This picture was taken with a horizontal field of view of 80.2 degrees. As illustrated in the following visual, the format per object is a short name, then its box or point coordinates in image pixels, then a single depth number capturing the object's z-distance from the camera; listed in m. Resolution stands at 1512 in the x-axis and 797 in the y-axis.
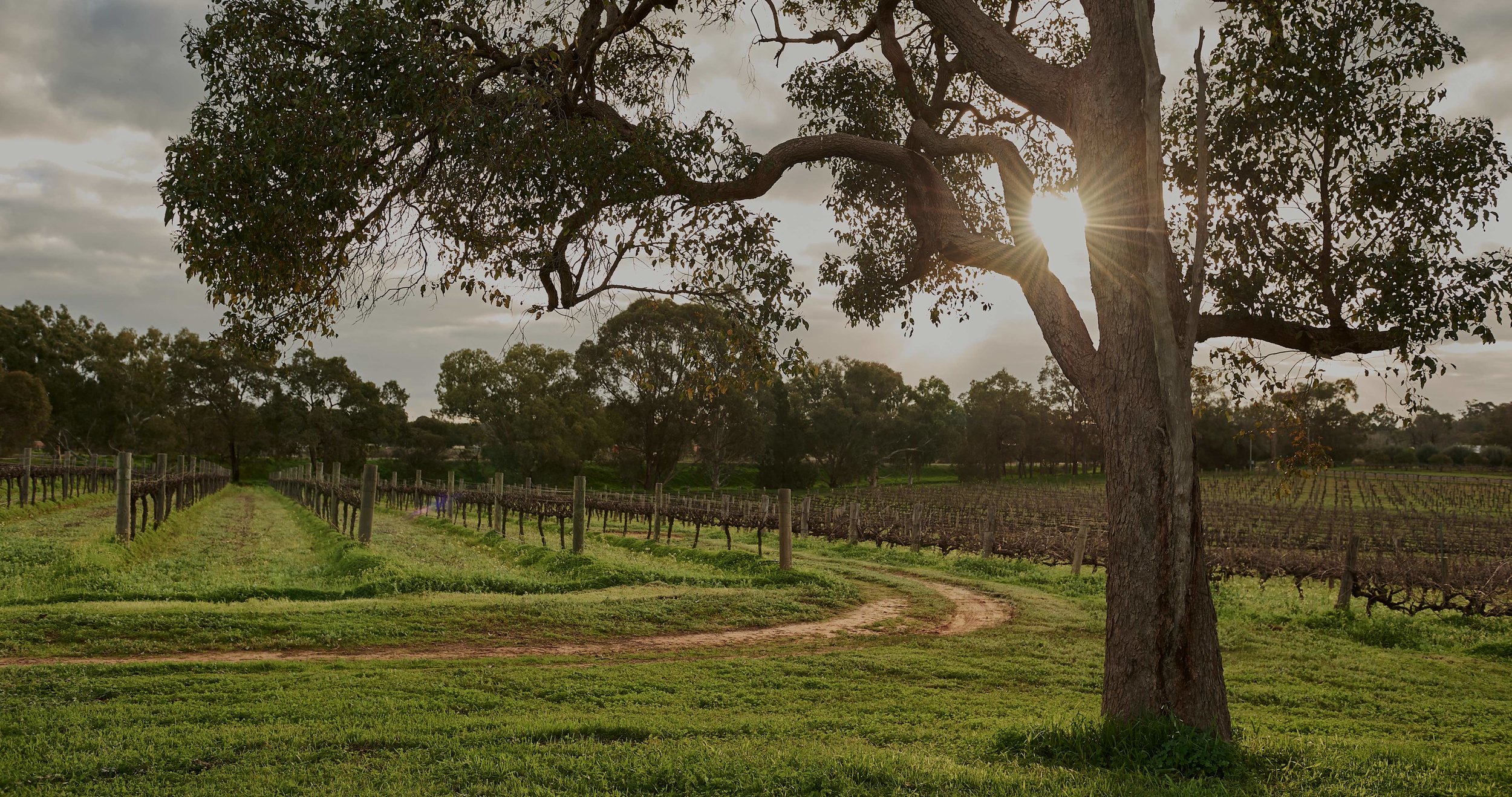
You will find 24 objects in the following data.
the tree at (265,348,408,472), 73.19
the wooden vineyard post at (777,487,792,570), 17.36
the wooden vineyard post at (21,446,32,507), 29.02
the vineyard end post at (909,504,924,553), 27.35
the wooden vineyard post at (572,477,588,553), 19.41
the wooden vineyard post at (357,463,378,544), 19.48
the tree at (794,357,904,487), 70.50
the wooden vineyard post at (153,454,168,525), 23.00
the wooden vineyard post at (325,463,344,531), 28.94
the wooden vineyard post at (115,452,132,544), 17.14
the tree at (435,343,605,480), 57.94
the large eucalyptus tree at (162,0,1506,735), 6.09
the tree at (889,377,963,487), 73.62
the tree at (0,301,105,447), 67.88
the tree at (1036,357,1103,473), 85.69
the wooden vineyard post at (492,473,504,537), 26.72
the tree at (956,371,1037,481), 83.06
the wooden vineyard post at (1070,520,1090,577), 21.38
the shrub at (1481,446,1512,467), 87.50
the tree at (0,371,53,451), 53.72
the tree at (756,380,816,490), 68.19
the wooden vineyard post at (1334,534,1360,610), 15.72
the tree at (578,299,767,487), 50.50
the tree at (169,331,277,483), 74.69
